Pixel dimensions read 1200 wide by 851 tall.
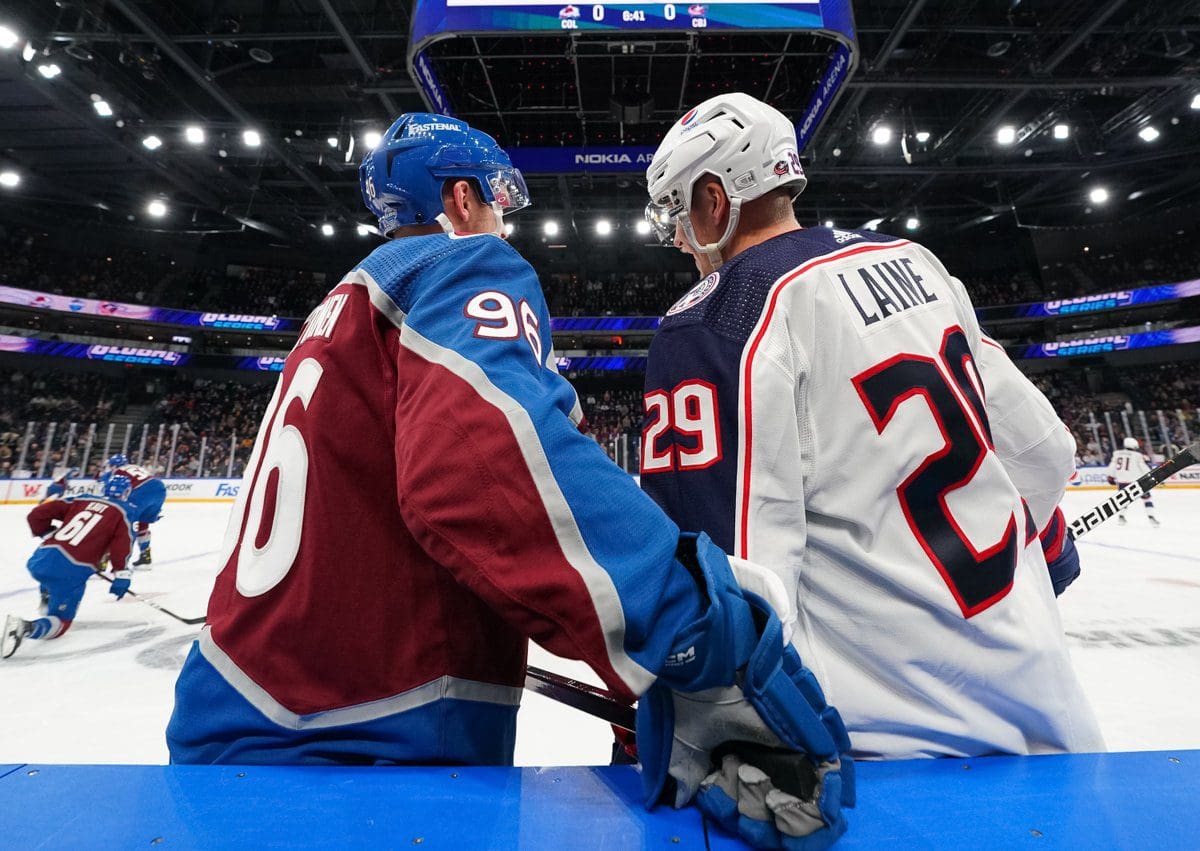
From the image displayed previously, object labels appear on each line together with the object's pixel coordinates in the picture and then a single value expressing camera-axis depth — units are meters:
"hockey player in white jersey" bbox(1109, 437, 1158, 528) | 9.25
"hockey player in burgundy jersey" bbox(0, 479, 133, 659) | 3.56
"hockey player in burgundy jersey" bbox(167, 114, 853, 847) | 0.54
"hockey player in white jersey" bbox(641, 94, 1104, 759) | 0.85
